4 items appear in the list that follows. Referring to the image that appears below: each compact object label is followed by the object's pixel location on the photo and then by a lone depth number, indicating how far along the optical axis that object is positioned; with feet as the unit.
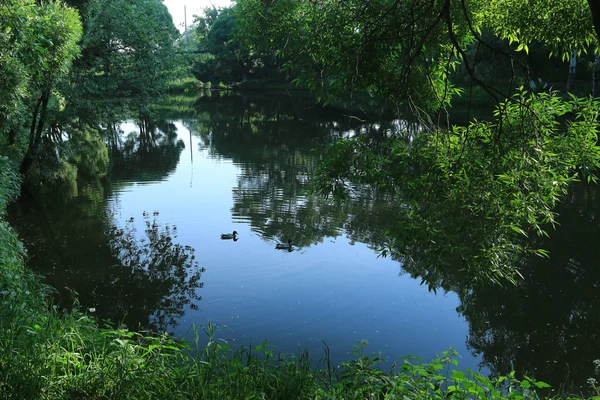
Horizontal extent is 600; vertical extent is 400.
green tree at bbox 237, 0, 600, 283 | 18.39
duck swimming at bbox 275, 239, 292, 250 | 43.27
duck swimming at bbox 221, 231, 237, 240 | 45.44
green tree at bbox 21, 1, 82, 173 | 41.15
